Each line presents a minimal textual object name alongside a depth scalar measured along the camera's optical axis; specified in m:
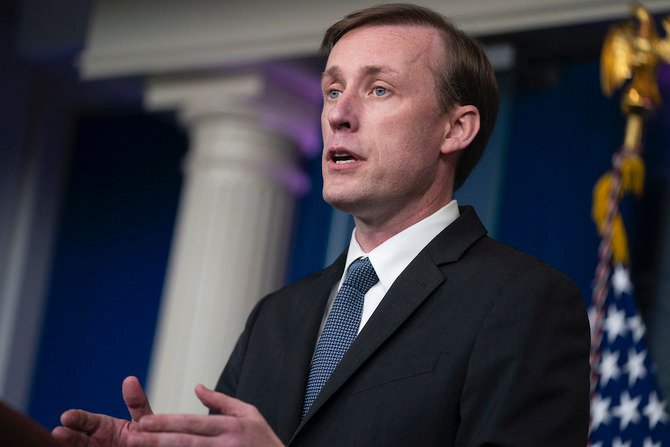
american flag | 4.98
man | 3.74
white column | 5.69
